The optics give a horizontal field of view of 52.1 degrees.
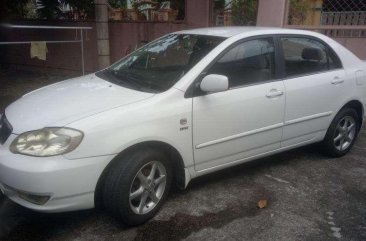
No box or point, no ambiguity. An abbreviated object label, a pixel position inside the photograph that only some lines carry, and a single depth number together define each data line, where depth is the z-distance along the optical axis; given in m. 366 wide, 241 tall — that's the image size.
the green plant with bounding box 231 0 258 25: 7.79
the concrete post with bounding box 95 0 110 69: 6.76
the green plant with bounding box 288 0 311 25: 7.36
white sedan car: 2.69
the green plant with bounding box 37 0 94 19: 8.45
